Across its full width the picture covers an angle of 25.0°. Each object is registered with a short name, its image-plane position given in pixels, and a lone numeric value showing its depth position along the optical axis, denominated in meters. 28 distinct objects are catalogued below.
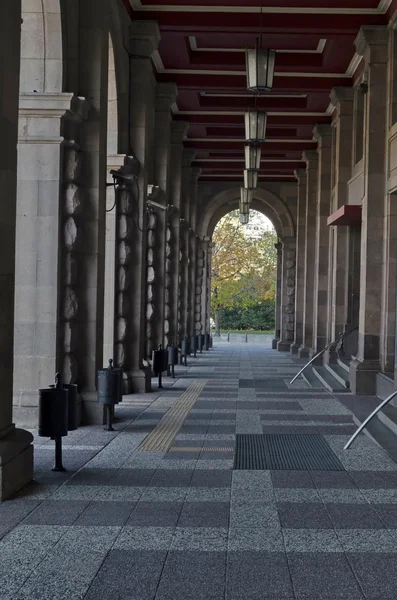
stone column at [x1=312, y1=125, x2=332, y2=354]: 24.49
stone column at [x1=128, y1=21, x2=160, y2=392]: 15.64
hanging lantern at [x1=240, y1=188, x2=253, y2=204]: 24.09
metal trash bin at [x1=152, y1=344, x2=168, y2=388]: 16.44
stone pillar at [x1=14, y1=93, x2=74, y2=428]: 10.68
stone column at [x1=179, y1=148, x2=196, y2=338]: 27.02
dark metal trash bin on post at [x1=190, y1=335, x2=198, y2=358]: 28.75
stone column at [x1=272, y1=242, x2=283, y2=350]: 37.49
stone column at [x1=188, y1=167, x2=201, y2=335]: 30.98
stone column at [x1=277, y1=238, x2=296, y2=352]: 34.62
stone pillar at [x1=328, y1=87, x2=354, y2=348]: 20.36
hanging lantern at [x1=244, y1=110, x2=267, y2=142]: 12.91
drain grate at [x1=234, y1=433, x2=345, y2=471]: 8.73
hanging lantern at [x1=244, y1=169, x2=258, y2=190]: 16.67
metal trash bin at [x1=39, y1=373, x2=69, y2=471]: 8.10
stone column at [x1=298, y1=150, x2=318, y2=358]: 28.02
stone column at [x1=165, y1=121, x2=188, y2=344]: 22.75
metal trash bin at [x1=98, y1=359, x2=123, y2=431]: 10.76
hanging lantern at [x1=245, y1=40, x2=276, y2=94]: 10.12
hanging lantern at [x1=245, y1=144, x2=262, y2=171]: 15.05
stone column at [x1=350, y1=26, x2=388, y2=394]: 15.66
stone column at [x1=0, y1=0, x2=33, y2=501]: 7.12
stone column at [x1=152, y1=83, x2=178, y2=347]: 19.62
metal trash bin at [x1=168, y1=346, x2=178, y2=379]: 18.98
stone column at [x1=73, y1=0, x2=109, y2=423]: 11.56
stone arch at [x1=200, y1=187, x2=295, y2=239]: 35.22
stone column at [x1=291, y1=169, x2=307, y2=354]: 31.33
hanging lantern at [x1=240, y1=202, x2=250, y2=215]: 27.47
